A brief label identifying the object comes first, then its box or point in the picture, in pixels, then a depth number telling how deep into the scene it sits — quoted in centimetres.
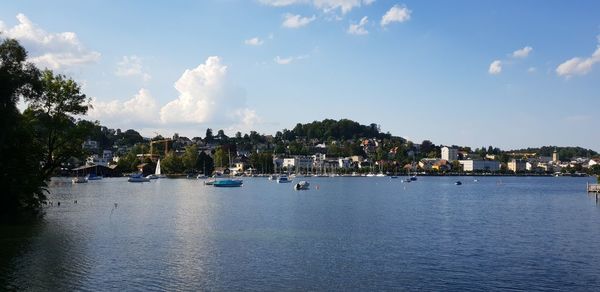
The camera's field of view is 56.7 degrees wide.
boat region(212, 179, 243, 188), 12470
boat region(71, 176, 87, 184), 14212
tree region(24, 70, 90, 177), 5009
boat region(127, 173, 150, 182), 14996
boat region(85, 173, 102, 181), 16262
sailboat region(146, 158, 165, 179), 17562
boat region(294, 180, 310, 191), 11138
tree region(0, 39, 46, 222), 3272
